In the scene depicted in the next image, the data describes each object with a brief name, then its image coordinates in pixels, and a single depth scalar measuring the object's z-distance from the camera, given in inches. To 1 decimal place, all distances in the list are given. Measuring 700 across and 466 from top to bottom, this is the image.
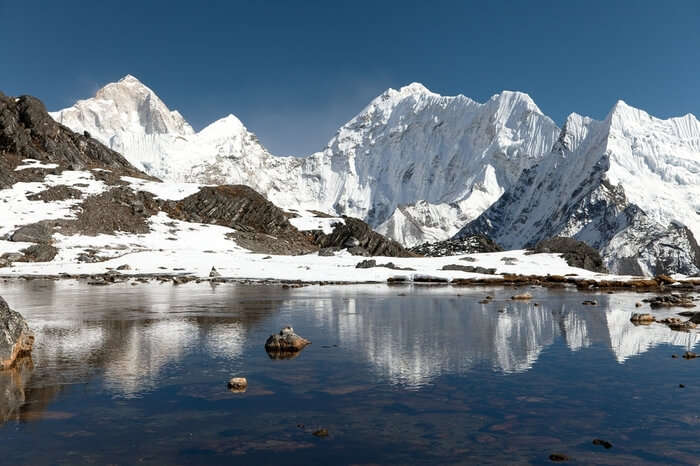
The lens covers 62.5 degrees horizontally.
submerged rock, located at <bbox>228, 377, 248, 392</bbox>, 579.8
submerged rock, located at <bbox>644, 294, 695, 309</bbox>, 1528.1
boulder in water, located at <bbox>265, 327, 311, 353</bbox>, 789.2
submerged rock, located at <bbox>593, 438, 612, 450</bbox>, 431.7
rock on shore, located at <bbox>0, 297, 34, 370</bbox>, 669.9
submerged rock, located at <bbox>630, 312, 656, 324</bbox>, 1120.8
